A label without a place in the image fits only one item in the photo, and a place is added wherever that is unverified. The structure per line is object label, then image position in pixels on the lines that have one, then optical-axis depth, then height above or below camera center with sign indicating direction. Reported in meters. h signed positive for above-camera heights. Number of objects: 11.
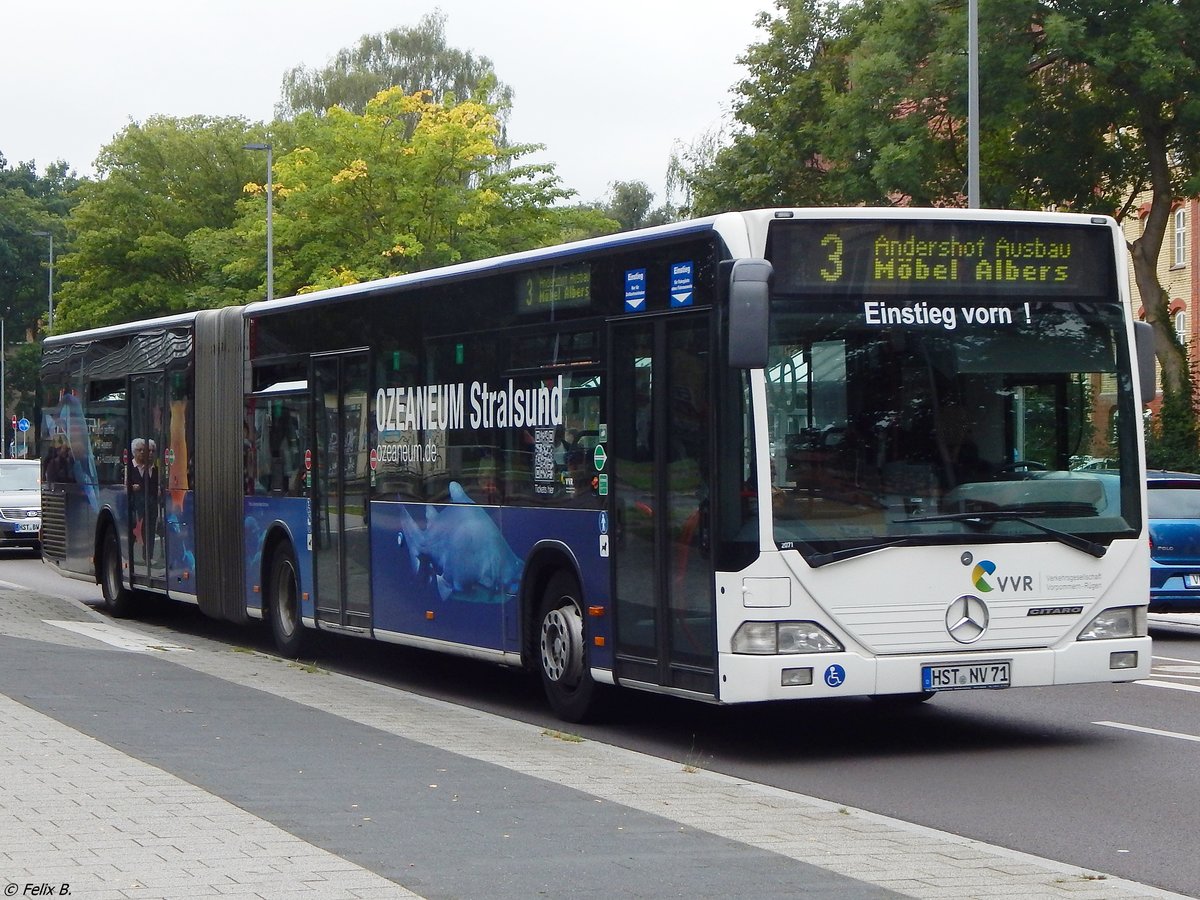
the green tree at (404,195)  47.88 +6.92
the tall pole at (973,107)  26.95 +5.00
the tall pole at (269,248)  49.56 +5.73
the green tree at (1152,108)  32.78 +6.27
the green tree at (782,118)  41.22 +7.54
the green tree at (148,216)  65.44 +8.89
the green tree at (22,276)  96.00 +10.17
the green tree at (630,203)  81.38 +11.18
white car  35.03 -0.90
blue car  18.41 -0.96
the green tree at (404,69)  65.94 +13.96
